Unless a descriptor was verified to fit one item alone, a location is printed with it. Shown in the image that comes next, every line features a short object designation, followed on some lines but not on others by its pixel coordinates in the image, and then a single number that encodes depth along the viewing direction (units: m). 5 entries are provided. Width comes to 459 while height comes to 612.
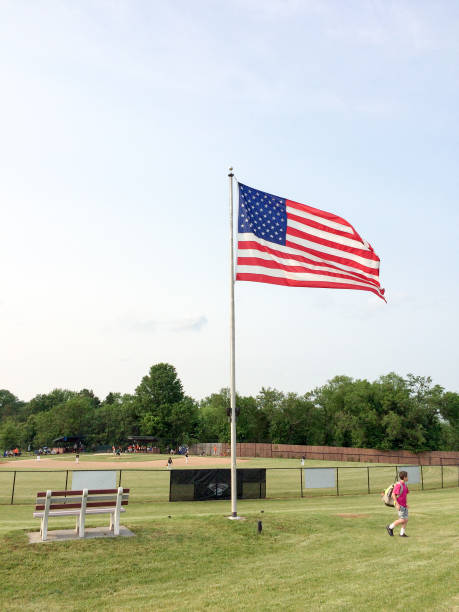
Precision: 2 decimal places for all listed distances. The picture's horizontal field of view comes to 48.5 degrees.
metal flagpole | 14.69
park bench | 11.17
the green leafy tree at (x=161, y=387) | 120.31
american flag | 16.06
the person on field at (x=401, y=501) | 13.38
